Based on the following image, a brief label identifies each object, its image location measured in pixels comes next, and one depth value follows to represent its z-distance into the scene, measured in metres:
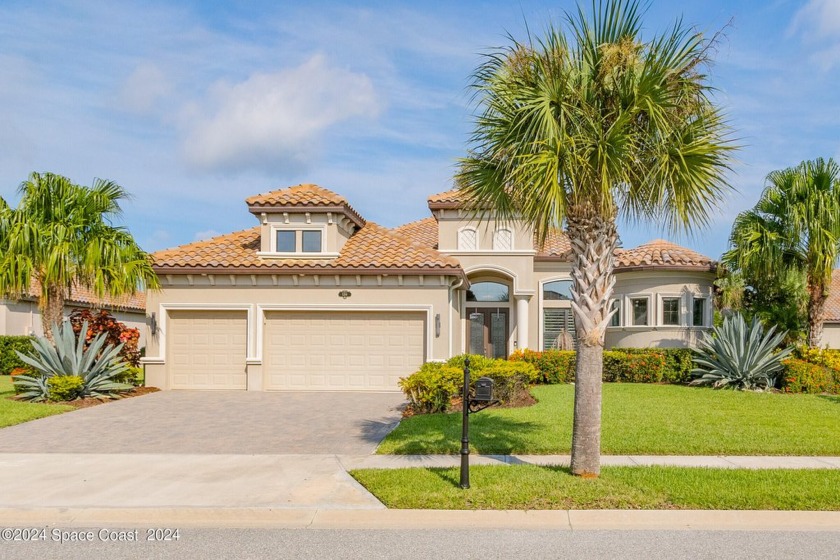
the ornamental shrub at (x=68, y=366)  15.83
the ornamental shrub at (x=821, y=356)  17.61
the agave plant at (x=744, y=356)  17.19
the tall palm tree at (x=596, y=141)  7.76
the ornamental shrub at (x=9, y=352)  26.34
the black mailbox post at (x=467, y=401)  7.64
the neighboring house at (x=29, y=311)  27.53
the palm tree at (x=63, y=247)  16.08
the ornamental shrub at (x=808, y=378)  17.12
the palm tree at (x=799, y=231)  17.84
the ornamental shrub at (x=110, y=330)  18.62
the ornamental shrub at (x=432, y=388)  13.41
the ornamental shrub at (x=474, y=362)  14.52
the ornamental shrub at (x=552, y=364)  19.83
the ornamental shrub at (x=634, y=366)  19.86
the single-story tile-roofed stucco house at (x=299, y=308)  18.64
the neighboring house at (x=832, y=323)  30.95
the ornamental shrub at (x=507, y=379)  14.18
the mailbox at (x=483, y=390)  7.86
